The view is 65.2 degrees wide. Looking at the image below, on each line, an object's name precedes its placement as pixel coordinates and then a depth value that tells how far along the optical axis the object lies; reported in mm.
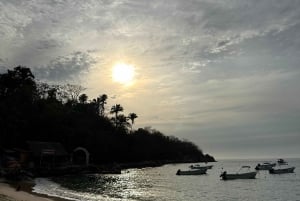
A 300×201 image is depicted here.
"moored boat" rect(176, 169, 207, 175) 50297
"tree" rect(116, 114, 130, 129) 77754
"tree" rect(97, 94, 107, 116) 77884
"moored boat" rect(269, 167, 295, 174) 55180
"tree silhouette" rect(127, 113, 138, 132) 88901
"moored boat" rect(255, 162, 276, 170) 64472
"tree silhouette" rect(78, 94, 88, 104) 70663
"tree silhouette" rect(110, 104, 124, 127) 81336
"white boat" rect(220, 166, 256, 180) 41423
